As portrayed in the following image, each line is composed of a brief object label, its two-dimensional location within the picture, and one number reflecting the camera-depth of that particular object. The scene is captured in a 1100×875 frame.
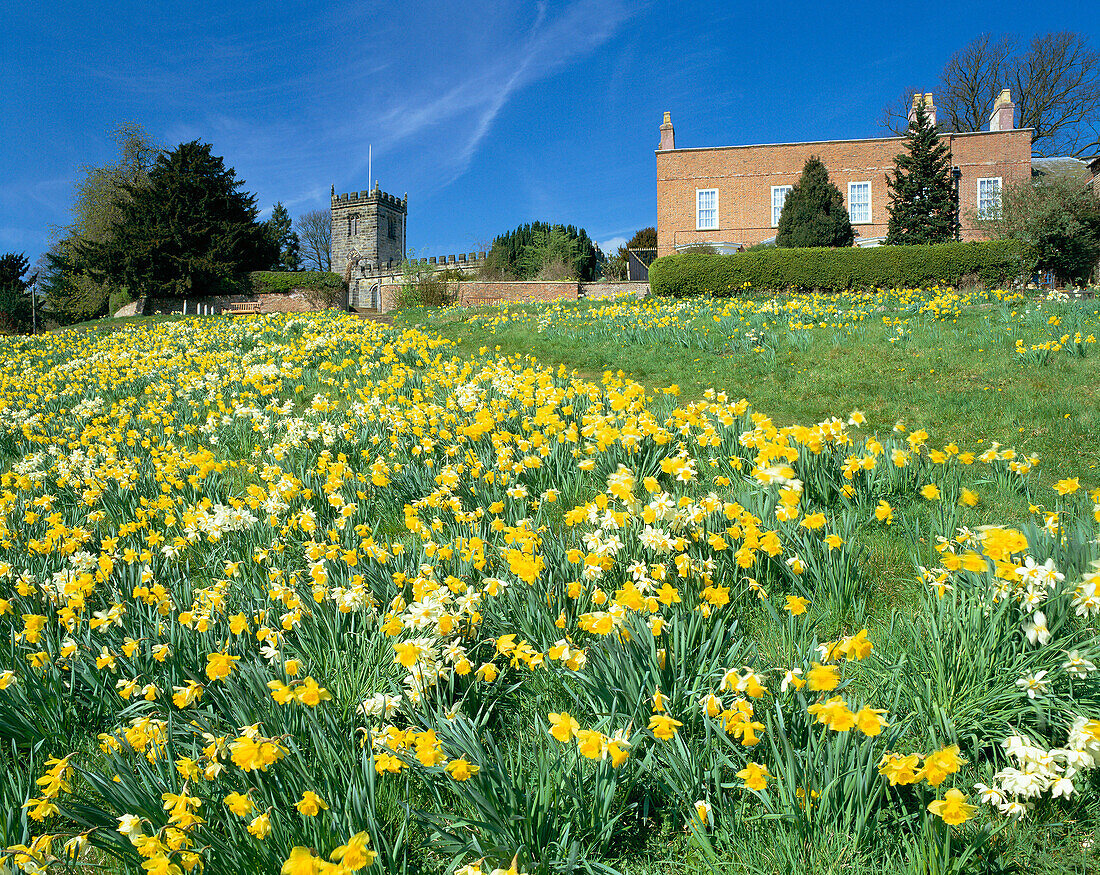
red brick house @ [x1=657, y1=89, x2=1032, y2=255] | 29.88
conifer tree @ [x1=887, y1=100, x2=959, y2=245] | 26.05
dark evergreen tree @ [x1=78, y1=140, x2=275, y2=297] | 30.34
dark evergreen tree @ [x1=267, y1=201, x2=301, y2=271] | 51.06
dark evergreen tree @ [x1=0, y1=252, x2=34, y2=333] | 26.79
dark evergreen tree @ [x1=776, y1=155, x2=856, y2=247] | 24.06
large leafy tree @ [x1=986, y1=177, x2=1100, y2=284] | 18.66
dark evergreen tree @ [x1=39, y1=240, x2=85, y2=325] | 34.09
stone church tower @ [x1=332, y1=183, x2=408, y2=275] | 59.34
